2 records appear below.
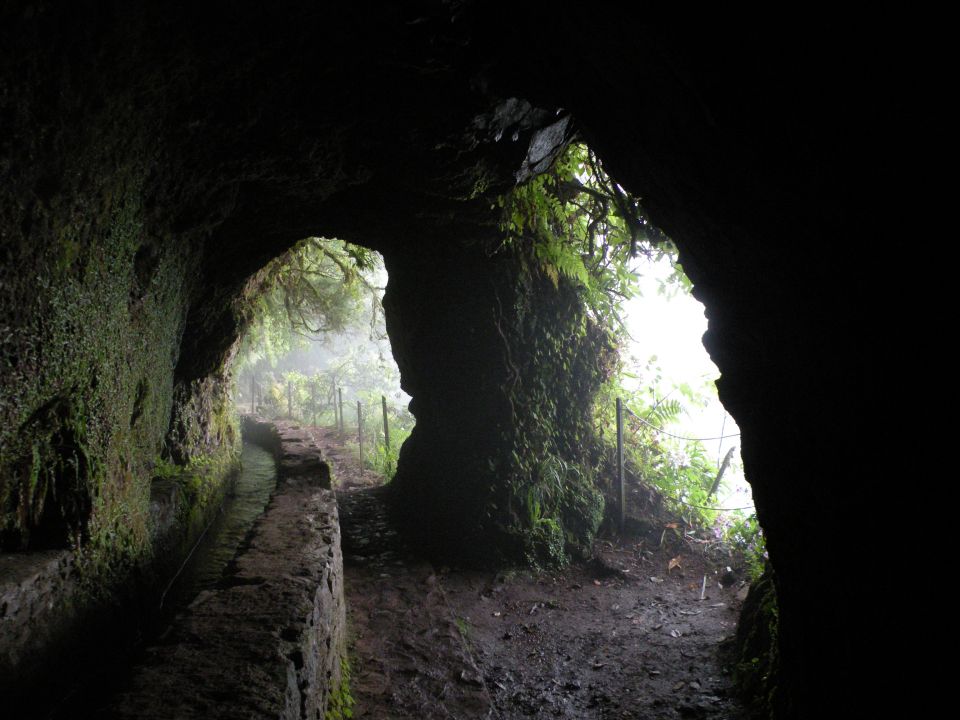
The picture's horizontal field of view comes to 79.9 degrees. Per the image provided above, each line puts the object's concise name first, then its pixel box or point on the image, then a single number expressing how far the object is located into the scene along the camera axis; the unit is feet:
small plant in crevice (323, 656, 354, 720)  9.78
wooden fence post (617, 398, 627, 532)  22.00
